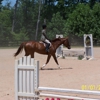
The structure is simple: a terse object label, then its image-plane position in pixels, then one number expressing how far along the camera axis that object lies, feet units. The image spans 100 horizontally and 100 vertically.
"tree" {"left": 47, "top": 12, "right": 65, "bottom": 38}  188.44
